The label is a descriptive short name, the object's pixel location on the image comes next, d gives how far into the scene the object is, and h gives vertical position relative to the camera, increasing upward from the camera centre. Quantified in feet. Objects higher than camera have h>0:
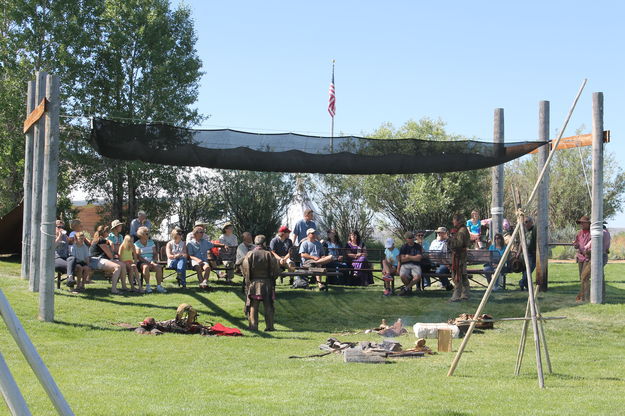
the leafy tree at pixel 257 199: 93.76 +1.81
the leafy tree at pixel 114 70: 94.63 +18.47
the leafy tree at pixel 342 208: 99.91 +1.00
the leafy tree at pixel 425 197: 117.19 +3.29
